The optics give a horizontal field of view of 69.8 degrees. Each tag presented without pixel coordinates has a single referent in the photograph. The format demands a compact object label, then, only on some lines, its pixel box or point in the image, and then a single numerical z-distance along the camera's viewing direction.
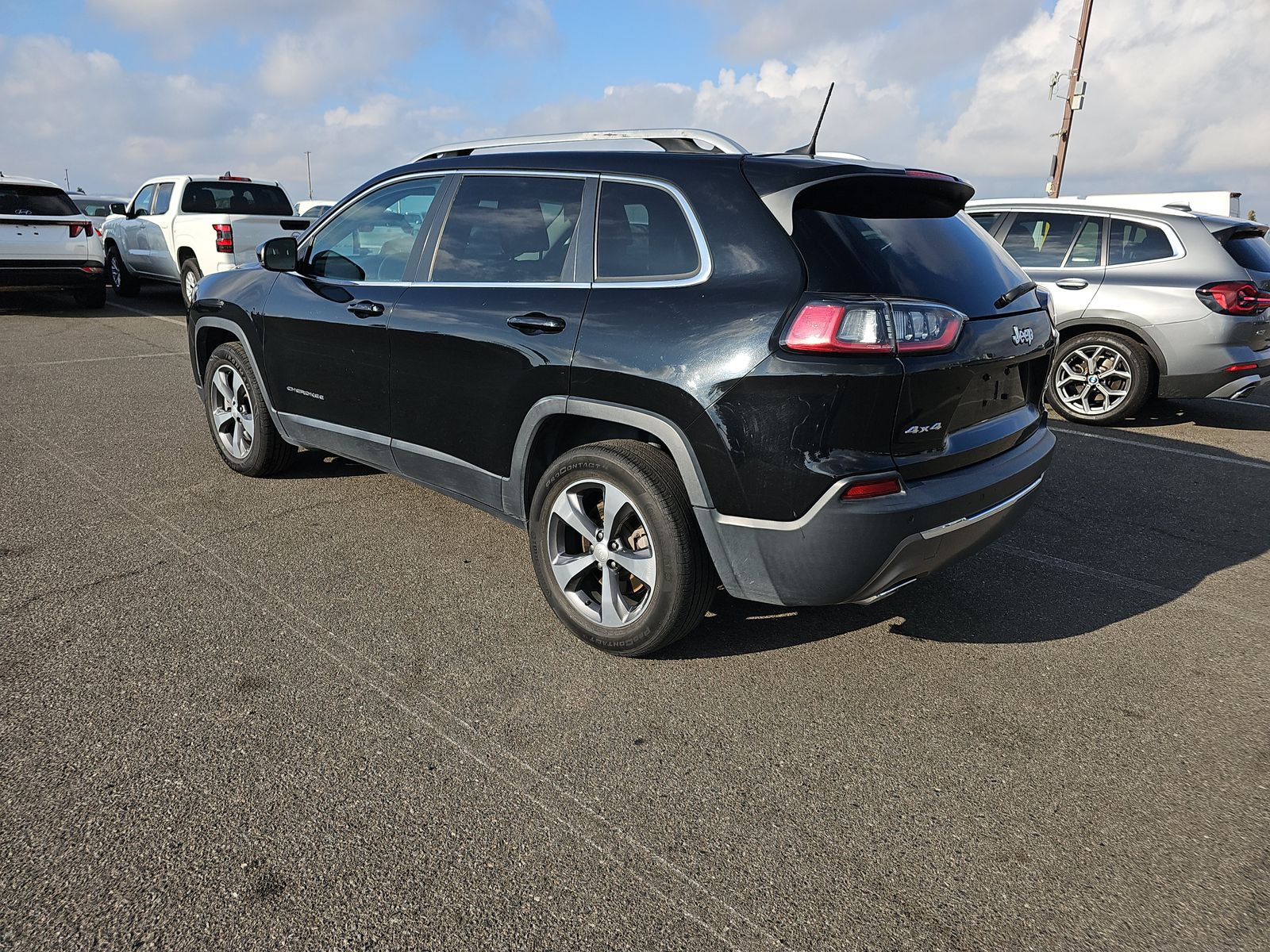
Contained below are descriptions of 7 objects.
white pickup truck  12.12
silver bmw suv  6.78
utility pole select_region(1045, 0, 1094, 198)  20.97
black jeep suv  2.75
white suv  11.85
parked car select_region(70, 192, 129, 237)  20.84
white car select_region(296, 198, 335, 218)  24.89
